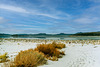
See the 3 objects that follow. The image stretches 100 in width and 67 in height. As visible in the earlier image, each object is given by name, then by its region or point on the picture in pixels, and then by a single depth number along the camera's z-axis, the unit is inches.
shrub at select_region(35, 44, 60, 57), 197.2
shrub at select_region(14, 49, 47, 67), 117.4
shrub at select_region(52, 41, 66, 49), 317.5
